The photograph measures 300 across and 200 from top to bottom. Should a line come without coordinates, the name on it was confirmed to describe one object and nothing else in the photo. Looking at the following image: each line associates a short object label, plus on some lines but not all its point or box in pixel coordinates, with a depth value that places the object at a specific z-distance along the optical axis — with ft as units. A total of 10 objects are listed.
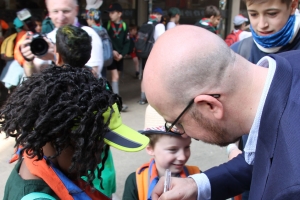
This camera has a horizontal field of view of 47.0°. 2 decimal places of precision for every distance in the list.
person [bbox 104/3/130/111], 19.50
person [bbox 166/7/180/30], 23.20
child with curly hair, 4.24
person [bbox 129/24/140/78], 26.35
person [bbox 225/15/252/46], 19.10
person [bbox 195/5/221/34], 17.13
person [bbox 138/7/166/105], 20.06
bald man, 3.43
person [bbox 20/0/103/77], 8.86
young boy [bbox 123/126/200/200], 7.09
